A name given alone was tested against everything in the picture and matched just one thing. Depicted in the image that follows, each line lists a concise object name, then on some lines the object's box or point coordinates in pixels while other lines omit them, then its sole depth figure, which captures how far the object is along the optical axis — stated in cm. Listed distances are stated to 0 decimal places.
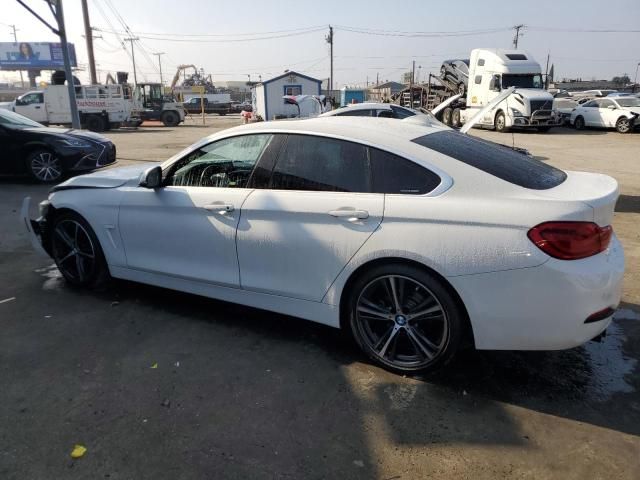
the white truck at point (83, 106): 2575
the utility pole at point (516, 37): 7127
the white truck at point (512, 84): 2234
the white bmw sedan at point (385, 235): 259
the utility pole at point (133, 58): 7162
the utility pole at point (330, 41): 6012
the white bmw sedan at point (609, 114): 2180
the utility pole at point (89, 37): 3381
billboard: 7431
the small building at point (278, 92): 2738
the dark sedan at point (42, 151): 940
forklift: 3186
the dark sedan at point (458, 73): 2689
